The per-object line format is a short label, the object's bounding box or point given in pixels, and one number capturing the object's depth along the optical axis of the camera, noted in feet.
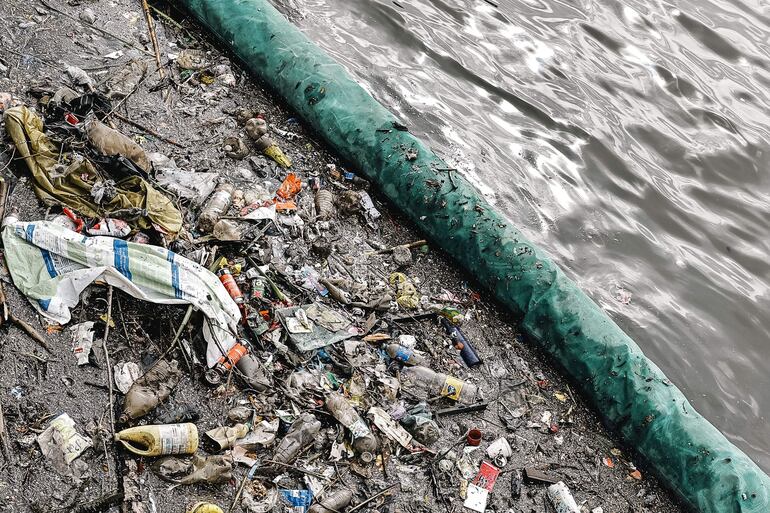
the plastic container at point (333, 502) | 19.81
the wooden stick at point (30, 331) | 20.33
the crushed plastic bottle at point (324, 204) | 29.12
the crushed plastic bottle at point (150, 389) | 19.71
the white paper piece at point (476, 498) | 21.89
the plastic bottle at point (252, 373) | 21.97
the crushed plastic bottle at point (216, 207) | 25.68
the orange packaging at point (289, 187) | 29.40
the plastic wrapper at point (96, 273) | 21.12
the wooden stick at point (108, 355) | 19.48
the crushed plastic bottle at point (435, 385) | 24.53
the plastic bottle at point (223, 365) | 21.65
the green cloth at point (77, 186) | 23.82
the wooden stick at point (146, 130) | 29.37
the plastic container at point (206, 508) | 18.02
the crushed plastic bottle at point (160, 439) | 18.93
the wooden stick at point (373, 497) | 20.43
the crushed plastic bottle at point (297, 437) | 20.63
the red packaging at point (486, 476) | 22.61
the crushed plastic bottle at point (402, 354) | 24.97
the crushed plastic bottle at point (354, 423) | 21.58
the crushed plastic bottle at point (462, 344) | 26.25
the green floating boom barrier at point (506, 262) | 23.75
